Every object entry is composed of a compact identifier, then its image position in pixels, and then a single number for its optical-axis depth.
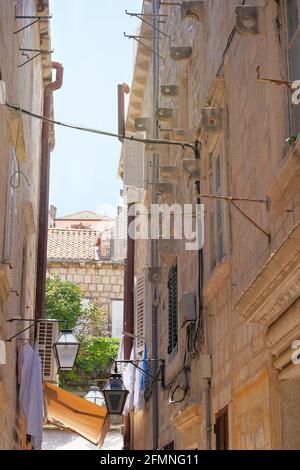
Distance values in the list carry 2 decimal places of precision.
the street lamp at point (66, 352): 14.00
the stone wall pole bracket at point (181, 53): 13.61
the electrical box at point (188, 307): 11.95
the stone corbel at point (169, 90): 15.09
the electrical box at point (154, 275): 16.36
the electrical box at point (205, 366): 10.74
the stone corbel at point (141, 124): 17.38
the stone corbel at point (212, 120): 10.38
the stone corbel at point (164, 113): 15.04
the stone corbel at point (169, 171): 14.83
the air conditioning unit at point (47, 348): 19.23
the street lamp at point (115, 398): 15.21
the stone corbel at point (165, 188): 15.29
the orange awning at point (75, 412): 18.69
